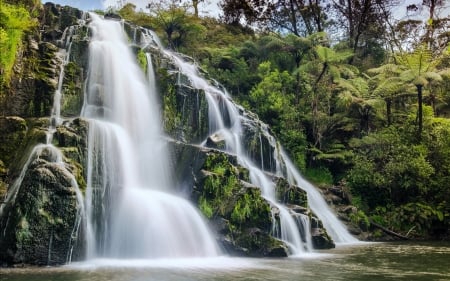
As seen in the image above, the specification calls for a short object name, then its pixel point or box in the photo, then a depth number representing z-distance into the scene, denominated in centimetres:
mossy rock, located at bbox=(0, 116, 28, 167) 1237
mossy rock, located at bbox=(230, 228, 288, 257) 1273
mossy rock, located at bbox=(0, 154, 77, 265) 974
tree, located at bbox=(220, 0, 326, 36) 3362
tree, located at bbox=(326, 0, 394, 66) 3359
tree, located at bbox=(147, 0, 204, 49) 2903
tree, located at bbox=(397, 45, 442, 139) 2044
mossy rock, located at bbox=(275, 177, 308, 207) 1633
